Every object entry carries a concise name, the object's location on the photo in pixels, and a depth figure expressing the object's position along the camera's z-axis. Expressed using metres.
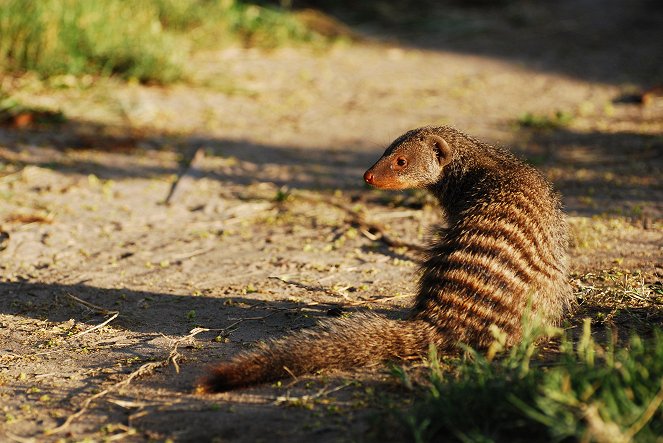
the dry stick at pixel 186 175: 10.67
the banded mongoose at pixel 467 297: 5.61
